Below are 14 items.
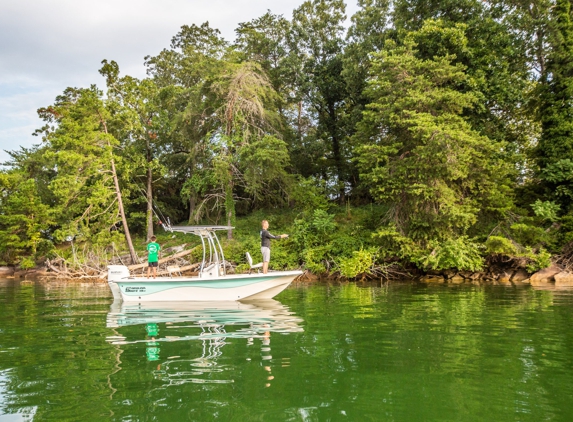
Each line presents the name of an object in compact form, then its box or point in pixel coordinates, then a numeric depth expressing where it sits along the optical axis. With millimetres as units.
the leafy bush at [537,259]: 18125
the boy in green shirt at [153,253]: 13461
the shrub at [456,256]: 18172
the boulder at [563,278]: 17453
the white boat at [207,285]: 12070
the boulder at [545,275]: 18234
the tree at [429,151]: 18875
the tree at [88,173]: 24859
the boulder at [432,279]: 19395
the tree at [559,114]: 20031
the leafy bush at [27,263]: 29458
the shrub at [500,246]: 18219
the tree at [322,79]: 30203
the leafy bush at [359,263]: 20547
